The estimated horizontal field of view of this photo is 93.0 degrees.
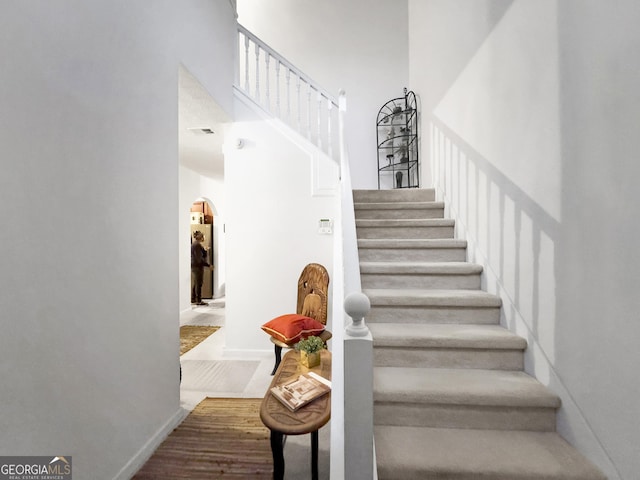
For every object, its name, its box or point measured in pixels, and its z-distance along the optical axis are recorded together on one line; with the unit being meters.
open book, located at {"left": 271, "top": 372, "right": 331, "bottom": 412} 1.60
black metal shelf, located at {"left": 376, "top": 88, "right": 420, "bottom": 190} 4.43
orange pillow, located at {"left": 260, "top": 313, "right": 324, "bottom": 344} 2.70
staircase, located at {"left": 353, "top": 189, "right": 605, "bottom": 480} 1.18
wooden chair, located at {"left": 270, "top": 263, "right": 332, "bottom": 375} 3.16
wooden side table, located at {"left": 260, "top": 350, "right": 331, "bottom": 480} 1.43
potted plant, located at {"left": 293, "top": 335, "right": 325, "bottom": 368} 2.13
